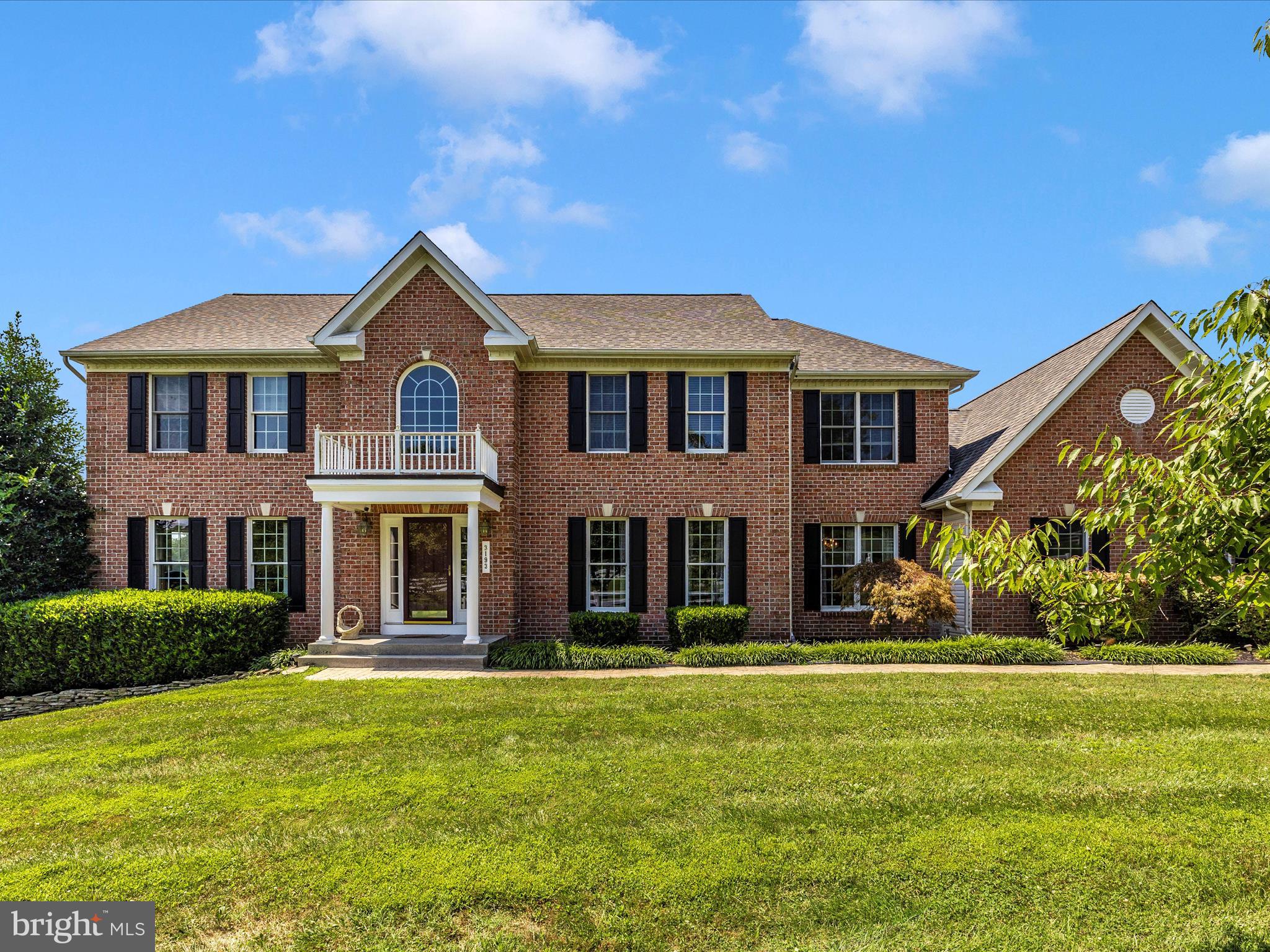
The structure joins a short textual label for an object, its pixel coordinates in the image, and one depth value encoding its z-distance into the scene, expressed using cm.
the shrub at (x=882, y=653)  1333
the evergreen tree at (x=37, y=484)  1468
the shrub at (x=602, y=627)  1509
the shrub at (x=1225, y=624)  1420
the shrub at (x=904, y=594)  1410
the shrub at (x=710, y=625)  1476
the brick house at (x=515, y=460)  1510
